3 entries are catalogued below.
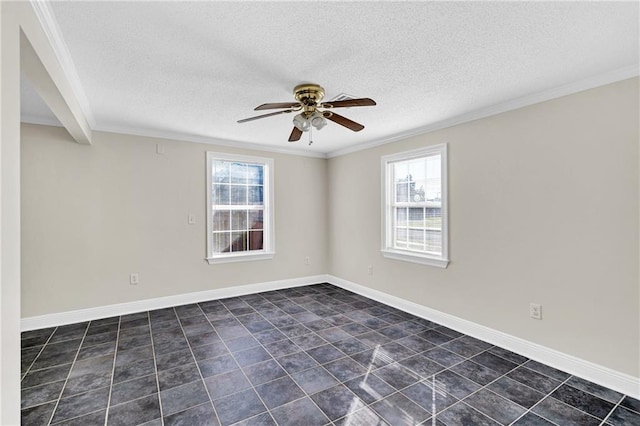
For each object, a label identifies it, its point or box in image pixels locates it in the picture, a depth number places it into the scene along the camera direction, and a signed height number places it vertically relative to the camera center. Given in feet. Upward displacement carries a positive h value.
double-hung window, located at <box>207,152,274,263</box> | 14.85 +0.26
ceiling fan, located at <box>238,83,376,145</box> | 8.12 +2.85
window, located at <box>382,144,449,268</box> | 11.78 +0.26
